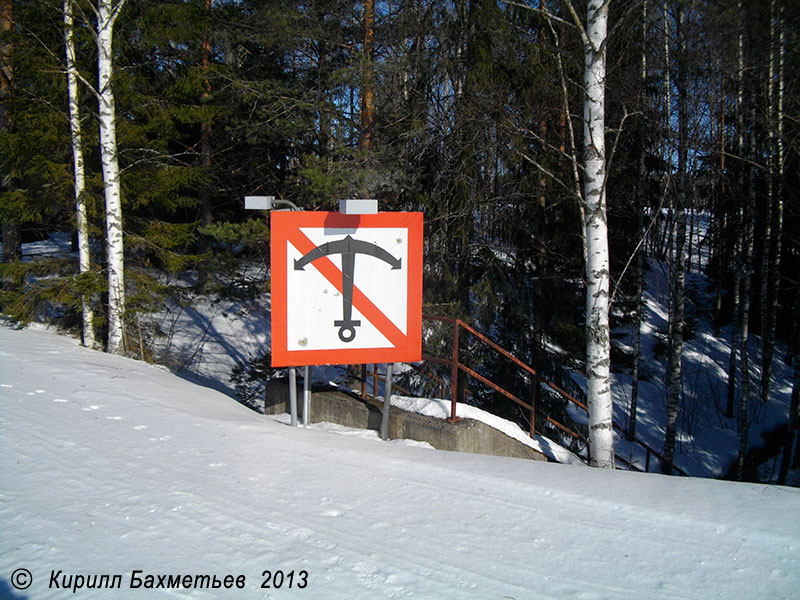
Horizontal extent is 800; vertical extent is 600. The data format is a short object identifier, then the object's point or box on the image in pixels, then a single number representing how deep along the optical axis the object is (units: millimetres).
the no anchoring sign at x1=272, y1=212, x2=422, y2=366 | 5195
